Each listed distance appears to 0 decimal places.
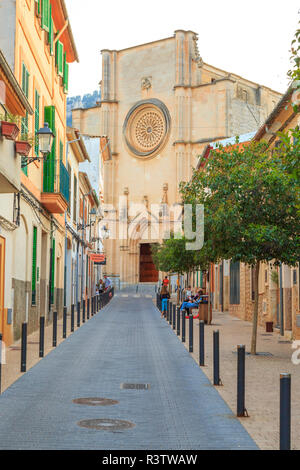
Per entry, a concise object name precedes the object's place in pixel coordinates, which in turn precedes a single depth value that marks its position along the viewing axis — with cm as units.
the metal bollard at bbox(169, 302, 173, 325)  2255
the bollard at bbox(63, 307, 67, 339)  1672
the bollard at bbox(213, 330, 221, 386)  942
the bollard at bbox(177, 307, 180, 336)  1861
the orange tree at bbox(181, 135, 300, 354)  1320
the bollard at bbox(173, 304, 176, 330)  2053
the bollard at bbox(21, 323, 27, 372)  1028
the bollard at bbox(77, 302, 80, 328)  2055
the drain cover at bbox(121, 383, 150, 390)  941
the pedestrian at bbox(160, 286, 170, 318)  2687
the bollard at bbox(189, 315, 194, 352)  1392
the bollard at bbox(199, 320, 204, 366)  1188
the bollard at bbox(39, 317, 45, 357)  1214
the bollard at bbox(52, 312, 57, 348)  1406
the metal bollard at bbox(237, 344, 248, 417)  730
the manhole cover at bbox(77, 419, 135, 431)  669
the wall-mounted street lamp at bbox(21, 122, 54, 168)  1386
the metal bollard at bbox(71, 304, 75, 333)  1862
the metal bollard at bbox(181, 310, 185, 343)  1643
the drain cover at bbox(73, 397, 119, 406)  809
